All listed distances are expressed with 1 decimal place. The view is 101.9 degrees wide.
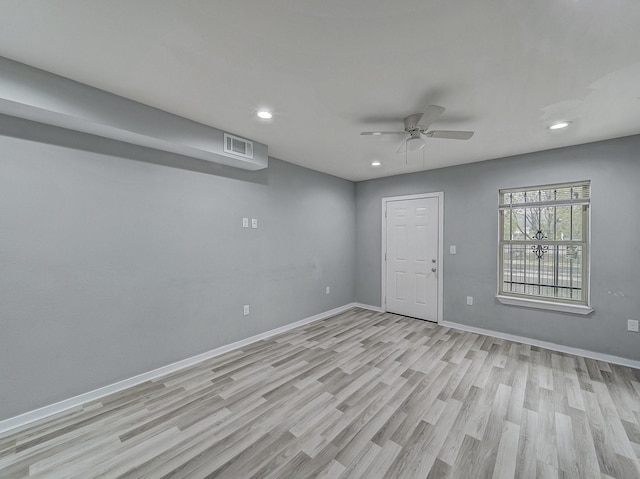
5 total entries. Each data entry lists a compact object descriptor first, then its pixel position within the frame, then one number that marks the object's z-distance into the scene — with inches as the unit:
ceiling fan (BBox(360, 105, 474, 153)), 85.6
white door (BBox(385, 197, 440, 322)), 169.8
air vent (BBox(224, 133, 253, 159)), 111.8
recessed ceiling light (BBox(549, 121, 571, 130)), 99.9
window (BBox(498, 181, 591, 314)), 127.3
